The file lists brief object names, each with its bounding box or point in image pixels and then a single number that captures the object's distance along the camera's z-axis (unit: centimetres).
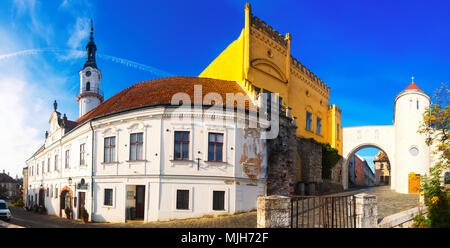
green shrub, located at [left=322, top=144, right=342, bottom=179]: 2798
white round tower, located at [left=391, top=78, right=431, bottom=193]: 2450
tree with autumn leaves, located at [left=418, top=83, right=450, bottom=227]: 996
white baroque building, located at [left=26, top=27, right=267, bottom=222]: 1550
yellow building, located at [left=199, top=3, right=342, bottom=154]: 2131
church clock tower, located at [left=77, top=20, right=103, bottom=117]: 3803
